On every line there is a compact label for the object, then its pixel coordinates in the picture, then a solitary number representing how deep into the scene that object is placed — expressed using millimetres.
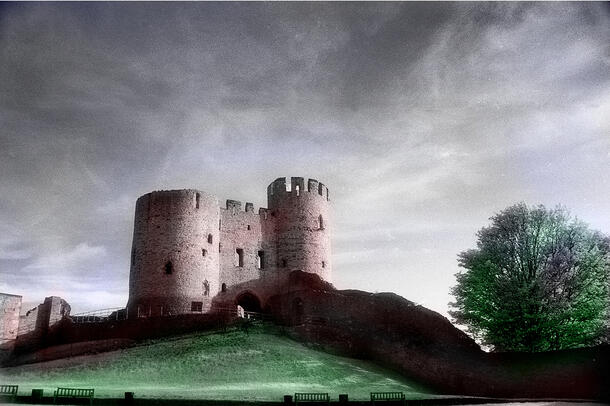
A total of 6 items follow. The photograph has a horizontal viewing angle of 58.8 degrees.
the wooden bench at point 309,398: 16812
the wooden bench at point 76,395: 16656
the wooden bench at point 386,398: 17859
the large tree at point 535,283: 27953
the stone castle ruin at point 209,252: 36125
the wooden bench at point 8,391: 17184
